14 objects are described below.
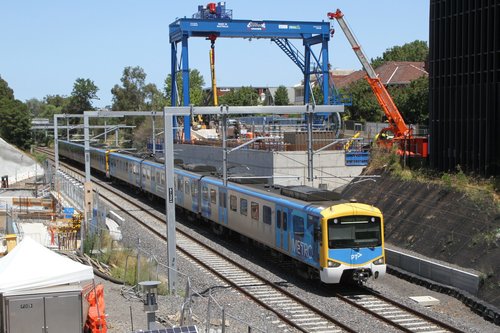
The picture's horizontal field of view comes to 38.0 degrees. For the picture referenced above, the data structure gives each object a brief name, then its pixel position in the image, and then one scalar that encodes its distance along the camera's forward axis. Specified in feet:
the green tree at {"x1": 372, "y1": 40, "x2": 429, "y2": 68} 349.61
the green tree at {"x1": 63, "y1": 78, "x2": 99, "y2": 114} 362.74
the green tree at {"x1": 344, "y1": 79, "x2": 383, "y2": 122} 201.87
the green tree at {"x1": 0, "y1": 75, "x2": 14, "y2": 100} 371.15
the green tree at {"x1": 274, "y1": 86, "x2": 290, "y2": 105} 326.24
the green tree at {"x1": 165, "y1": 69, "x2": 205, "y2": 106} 384.06
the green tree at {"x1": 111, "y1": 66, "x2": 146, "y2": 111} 349.82
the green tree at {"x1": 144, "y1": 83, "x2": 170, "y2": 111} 351.25
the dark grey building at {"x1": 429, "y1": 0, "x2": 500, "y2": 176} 88.22
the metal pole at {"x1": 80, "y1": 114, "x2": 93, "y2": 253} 100.31
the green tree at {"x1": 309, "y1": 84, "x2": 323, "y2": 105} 269.13
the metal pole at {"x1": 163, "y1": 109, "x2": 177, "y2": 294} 64.03
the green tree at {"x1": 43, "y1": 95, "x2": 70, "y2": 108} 543.59
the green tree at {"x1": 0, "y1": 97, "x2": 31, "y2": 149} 270.46
